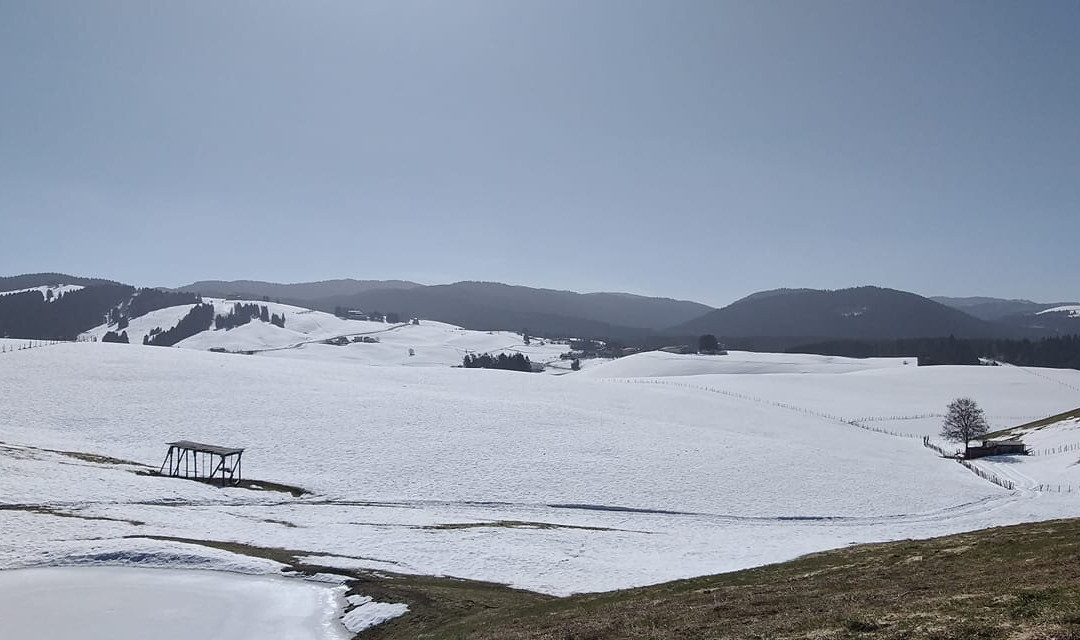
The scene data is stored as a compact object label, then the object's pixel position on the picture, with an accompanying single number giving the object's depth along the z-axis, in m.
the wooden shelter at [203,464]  48.38
